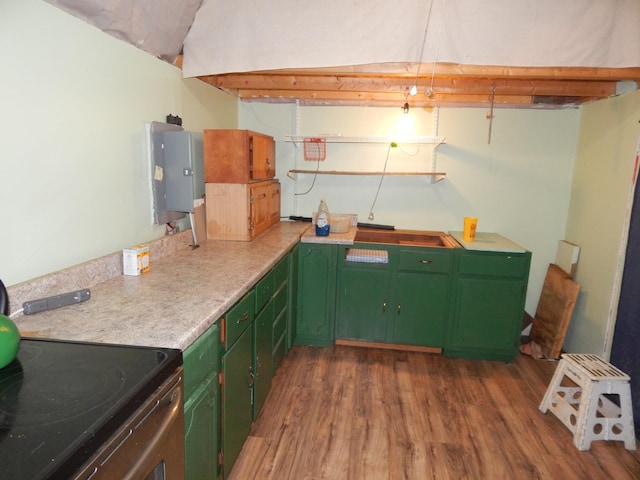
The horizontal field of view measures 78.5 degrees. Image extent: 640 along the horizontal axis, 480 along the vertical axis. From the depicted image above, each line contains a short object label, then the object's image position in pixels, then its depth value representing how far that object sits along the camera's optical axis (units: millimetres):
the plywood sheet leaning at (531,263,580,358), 3045
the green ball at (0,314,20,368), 951
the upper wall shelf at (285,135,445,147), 3254
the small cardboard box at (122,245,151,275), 1813
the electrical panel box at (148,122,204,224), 2105
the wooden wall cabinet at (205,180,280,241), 2590
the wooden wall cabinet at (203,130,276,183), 2541
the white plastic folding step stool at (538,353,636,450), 2119
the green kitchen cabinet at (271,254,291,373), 2365
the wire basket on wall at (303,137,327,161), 3493
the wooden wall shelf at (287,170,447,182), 3308
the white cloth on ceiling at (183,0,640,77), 2016
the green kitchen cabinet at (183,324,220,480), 1271
